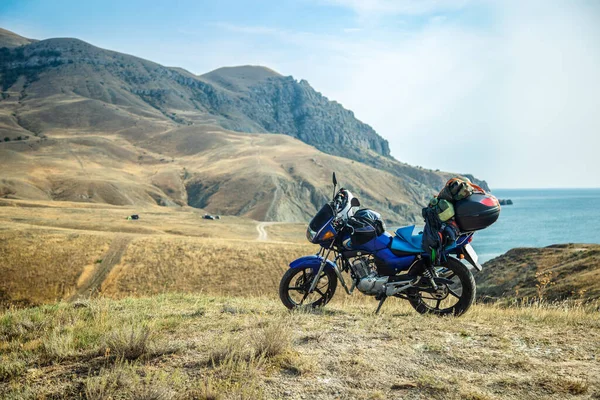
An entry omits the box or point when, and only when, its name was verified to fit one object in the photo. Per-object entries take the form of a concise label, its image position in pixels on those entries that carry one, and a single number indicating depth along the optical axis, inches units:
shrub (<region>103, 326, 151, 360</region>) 219.3
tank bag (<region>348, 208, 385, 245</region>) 323.9
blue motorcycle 317.1
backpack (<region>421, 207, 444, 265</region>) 304.8
